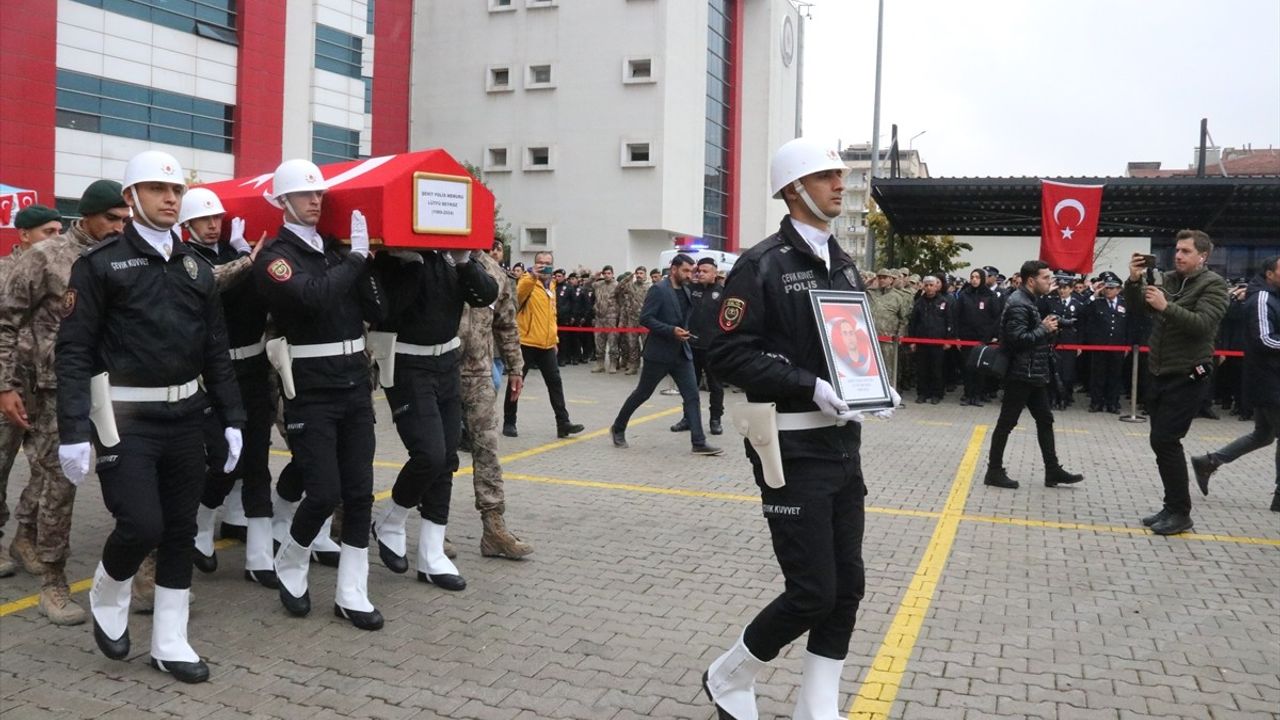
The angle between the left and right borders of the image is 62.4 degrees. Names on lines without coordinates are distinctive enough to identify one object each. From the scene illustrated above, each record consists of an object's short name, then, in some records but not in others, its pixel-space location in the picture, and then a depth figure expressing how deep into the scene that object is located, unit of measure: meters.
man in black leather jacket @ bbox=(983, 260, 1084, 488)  9.68
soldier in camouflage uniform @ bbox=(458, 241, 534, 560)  6.73
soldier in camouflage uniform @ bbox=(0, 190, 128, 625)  5.48
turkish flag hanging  14.40
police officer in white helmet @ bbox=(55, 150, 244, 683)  4.49
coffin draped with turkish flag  5.34
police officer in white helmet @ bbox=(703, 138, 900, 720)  3.81
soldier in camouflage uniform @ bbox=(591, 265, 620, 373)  23.59
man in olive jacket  7.68
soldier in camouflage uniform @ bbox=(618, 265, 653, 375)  23.39
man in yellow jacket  12.62
